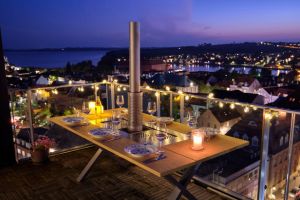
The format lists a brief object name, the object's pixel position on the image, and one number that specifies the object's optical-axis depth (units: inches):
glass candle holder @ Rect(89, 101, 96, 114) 137.6
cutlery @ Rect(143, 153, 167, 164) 80.3
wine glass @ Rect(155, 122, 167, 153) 96.1
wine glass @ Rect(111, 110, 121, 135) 107.7
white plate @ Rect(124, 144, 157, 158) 83.5
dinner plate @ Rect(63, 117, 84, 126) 117.0
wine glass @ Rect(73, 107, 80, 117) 129.6
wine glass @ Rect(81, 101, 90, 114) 135.0
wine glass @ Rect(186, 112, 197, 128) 112.3
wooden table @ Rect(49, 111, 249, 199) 77.7
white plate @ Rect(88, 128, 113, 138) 99.9
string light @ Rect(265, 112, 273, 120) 101.5
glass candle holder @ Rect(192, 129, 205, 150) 88.8
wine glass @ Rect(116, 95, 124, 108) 137.0
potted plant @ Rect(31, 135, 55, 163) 155.5
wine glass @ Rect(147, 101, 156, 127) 125.1
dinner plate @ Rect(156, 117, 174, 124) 115.3
